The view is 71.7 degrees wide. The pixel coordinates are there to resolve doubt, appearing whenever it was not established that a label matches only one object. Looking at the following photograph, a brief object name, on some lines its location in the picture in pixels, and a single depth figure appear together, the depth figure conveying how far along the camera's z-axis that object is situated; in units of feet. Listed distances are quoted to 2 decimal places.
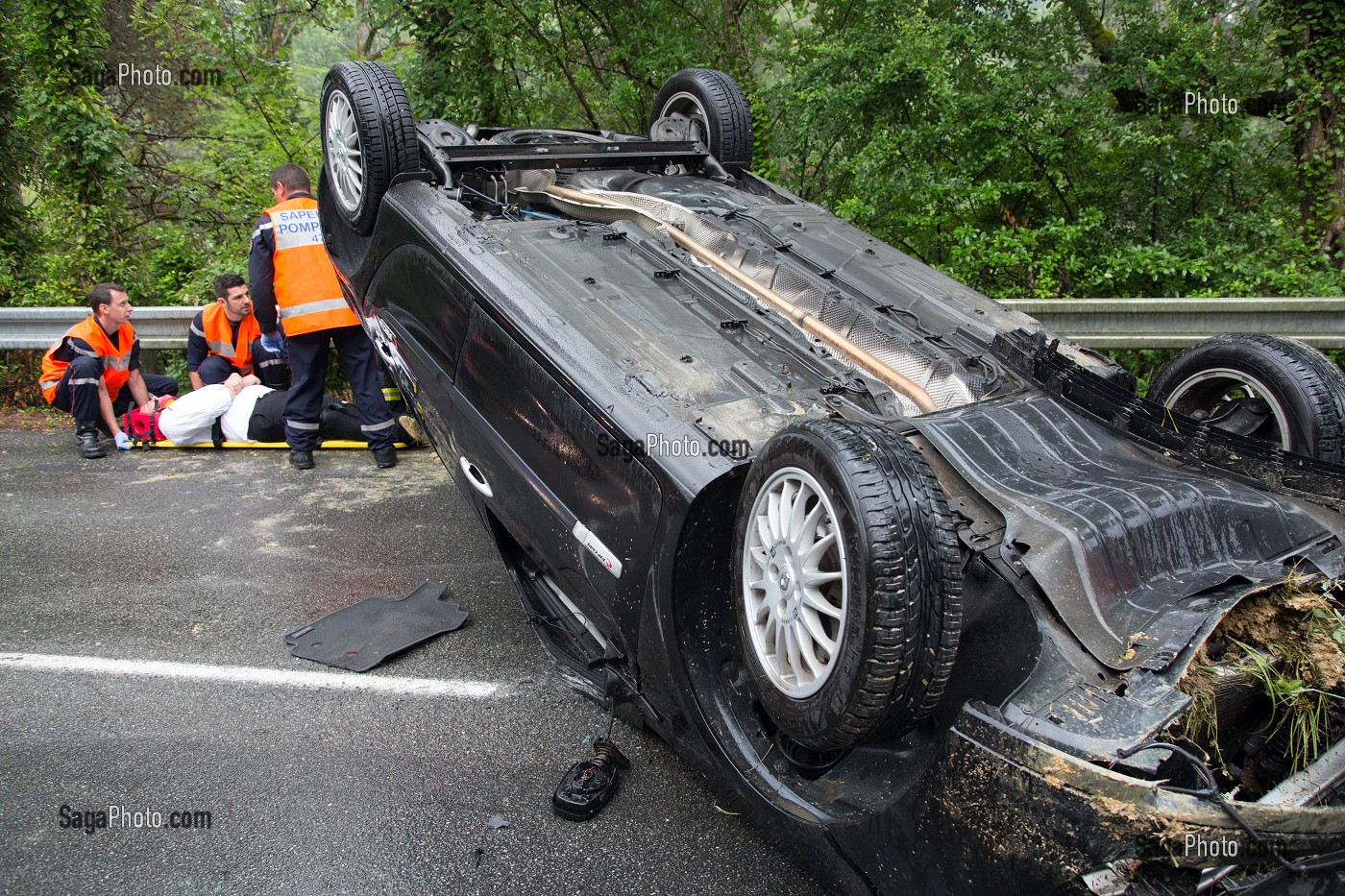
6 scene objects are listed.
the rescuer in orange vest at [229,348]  19.54
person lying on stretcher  18.53
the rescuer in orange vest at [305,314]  16.75
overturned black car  5.68
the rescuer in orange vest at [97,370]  18.40
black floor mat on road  11.27
